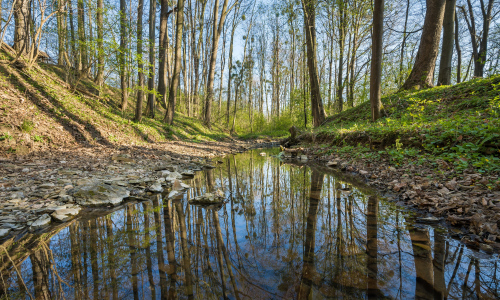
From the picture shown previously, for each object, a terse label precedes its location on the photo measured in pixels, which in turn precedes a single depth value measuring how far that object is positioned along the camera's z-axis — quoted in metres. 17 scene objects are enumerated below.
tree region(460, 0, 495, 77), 13.54
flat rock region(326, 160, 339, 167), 5.93
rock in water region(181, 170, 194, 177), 5.24
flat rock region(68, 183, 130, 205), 3.06
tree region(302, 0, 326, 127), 11.56
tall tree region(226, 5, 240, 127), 19.94
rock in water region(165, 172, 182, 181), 4.70
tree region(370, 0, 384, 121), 6.83
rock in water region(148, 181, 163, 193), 3.86
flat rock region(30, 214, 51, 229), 2.33
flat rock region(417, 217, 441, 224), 2.36
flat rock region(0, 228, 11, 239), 2.09
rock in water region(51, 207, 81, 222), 2.53
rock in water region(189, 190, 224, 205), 3.27
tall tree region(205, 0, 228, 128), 13.78
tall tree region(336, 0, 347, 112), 13.22
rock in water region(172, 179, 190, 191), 3.96
